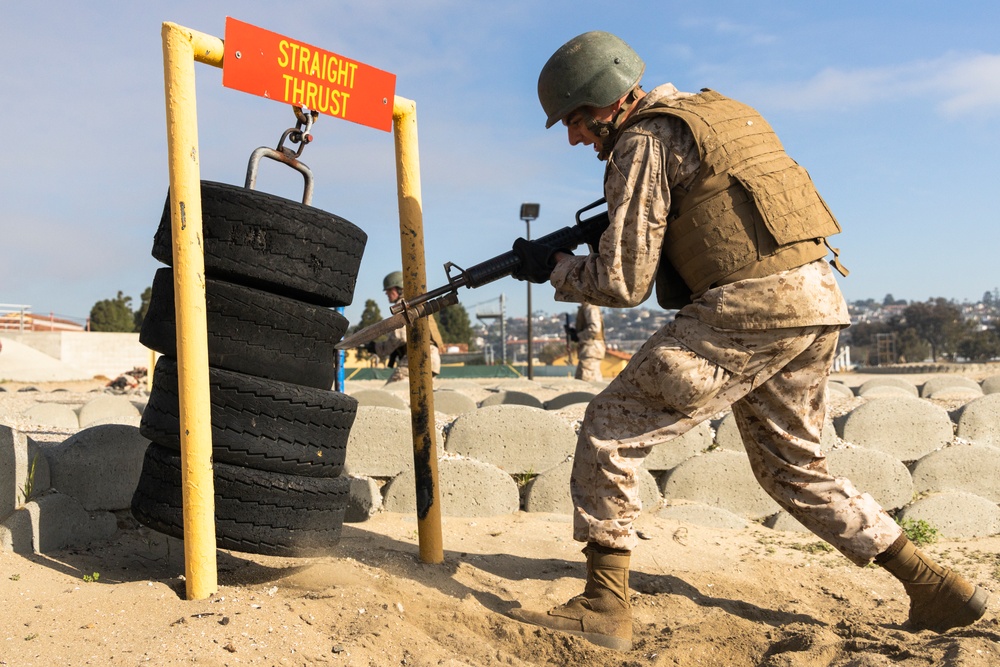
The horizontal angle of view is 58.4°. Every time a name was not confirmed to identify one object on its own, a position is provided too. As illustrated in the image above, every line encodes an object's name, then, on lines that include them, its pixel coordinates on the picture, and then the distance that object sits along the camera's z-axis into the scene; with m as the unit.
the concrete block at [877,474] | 4.79
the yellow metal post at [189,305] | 2.80
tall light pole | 21.52
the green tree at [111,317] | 42.47
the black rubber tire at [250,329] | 2.93
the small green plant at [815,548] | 4.27
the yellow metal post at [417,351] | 3.64
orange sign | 2.99
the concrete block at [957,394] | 7.82
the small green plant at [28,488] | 3.39
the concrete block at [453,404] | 7.86
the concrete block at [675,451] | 4.95
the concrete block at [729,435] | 5.13
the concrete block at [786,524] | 4.66
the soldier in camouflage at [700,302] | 2.82
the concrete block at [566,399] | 7.84
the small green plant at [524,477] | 4.80
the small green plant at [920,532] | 4.50
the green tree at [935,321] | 55.50
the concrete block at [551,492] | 4.65
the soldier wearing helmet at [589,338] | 14.17
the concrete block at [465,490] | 4.52
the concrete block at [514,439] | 4.78
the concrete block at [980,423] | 5.39
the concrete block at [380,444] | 4.62
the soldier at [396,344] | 9.56
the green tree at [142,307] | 42.53
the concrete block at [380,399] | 7.21
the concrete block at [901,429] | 5.22
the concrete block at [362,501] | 4.38
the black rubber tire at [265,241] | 2.92
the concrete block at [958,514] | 4.61
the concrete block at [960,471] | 4.97
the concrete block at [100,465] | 3.67
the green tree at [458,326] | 52.59
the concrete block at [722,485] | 4.79
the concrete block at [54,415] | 5.69
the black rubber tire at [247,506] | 2.95
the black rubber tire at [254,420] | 2.93
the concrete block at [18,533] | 3.19
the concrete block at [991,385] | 8.88
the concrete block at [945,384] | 9.15
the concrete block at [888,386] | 8.76
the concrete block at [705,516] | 4.60
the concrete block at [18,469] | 3.29
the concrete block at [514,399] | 8.33
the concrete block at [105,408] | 6.36
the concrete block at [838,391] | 7.34
